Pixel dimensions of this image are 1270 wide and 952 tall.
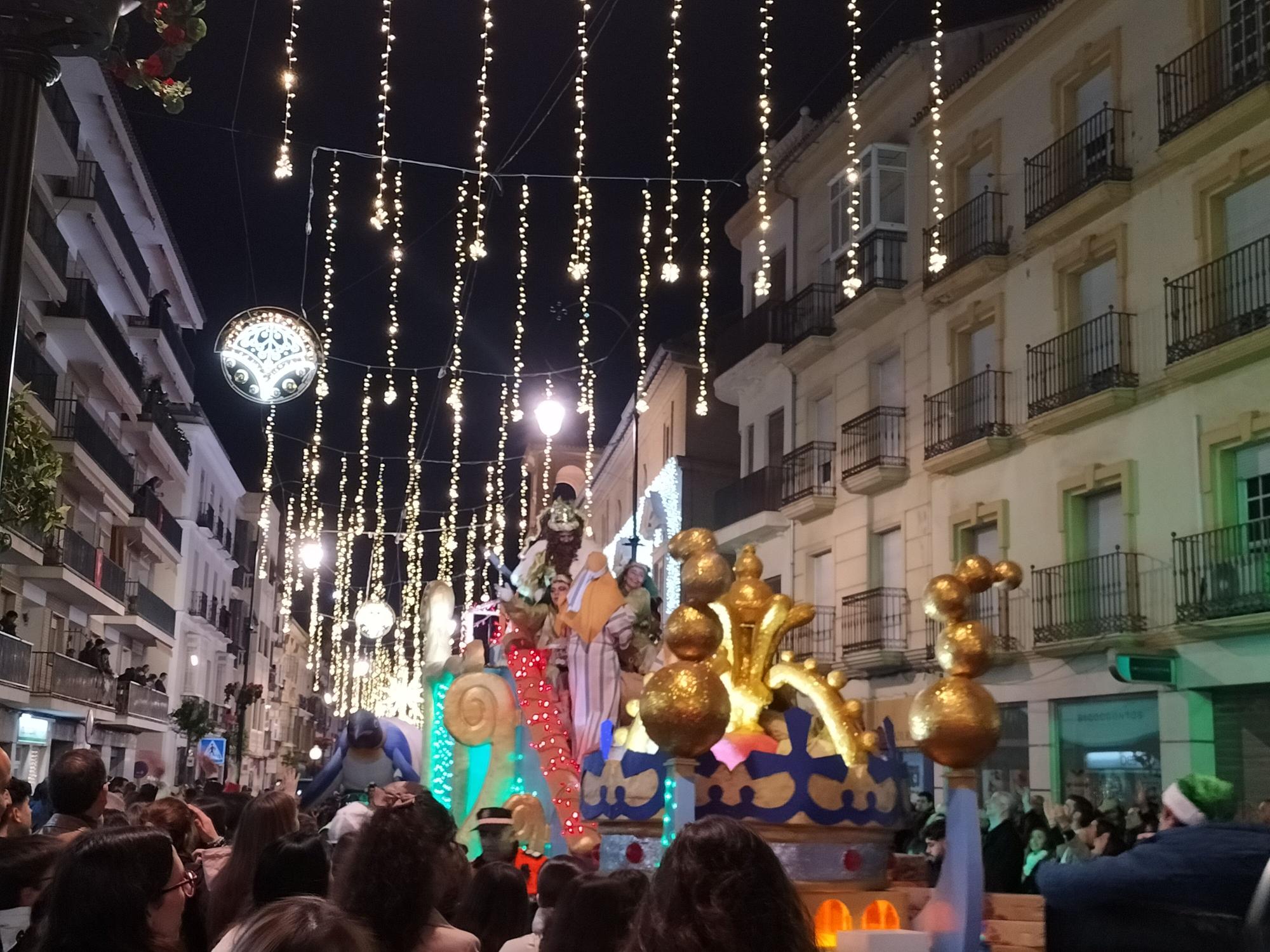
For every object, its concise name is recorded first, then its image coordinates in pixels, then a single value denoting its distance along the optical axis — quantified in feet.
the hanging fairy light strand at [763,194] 39.60
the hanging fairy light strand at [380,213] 37.99
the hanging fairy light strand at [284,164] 35.15
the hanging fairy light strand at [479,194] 35.65
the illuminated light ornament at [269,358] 42.01
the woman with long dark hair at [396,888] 12.94
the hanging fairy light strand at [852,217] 70.43
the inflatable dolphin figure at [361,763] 31.48
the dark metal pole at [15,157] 11.43
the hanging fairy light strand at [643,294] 50.88
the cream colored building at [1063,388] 50.75
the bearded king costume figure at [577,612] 33.81
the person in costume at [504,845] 28.98
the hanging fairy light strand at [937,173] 63.77
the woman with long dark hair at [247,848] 15.57
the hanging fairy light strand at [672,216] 37.17
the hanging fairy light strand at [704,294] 53.36
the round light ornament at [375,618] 94.17
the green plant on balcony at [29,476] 28.81
